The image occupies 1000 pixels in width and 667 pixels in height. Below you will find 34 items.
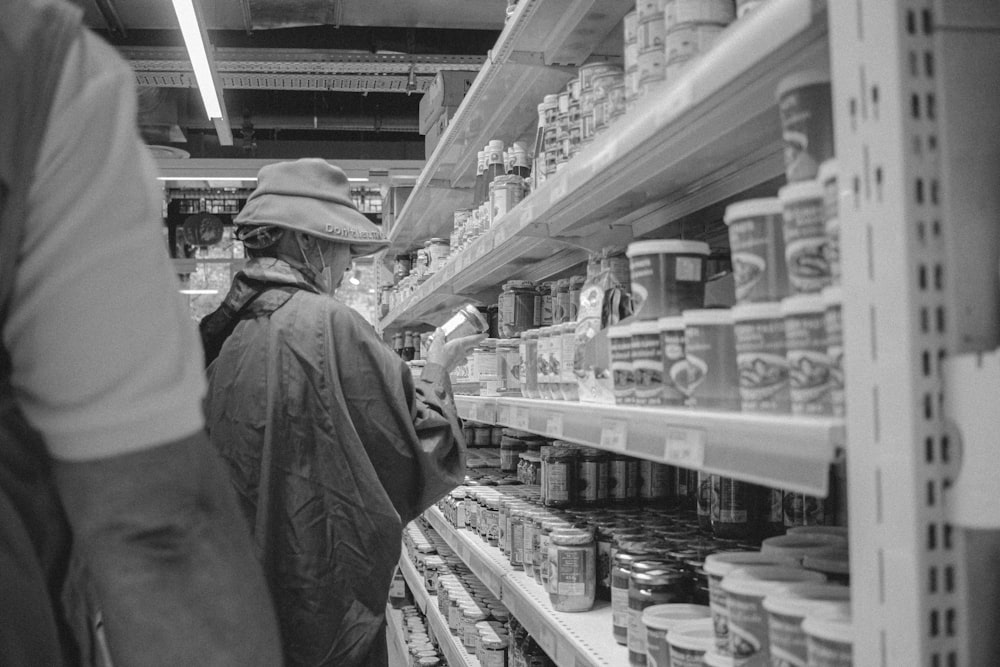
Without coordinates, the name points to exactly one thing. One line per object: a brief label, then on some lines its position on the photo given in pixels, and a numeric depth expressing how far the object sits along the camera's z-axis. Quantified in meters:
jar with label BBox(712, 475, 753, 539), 1.79
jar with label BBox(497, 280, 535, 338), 2.76
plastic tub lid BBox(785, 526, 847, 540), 1.44
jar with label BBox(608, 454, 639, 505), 2.51
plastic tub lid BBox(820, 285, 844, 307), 0.94
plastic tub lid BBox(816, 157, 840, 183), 0.94
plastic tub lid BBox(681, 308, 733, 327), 1.24
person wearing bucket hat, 2.28
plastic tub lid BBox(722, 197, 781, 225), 1.11
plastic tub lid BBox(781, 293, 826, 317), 0.99
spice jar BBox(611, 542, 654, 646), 1.71
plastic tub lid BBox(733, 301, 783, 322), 1.08
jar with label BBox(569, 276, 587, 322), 2.28
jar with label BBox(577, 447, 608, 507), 2.50
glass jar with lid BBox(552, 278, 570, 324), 2.38
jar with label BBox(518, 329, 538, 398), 2.27
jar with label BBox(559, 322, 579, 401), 1.97
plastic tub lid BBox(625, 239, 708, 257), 1.44
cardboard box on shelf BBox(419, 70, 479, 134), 4.27
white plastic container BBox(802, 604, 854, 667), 0.92
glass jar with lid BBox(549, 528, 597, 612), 2.02
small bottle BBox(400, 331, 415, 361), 5.38
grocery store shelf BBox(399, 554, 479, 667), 3.10
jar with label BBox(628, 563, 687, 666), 1.55
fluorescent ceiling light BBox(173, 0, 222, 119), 3.69
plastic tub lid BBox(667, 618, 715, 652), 1.31
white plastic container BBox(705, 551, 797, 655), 1.23
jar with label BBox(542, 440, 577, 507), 2.49
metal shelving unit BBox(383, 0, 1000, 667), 0.80
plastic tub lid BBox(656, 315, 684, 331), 1.34
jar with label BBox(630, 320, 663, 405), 1.42
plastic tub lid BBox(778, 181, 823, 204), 1.00
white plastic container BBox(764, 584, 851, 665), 1.03
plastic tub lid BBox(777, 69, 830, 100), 1.03
